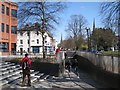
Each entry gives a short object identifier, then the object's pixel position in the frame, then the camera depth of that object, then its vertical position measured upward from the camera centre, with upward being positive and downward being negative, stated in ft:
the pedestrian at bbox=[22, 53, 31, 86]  24.51 -3.48
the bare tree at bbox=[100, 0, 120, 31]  22.66 +5.31
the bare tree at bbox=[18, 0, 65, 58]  50.61 +12.92
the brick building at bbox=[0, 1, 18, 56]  83.09 +12.19
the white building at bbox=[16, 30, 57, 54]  151.17 +3.80
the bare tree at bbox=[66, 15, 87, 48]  122.45 +14.04
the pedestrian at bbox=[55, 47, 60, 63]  40.94 -2.46
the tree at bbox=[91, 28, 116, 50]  107.98 +6.64
